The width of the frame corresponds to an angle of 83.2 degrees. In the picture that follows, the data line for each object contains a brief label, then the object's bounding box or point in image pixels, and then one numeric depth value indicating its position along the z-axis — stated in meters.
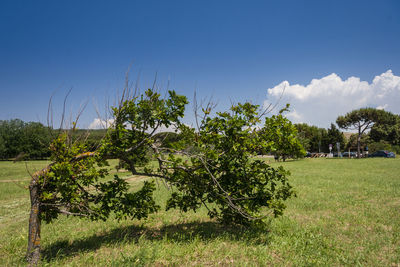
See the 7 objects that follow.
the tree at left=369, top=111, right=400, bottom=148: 55.41
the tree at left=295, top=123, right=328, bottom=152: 67.75
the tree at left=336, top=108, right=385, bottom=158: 43.69
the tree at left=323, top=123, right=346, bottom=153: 63.49
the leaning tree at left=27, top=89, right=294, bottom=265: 4.39
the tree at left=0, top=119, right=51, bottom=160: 49.62
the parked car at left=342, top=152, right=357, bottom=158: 51.67
